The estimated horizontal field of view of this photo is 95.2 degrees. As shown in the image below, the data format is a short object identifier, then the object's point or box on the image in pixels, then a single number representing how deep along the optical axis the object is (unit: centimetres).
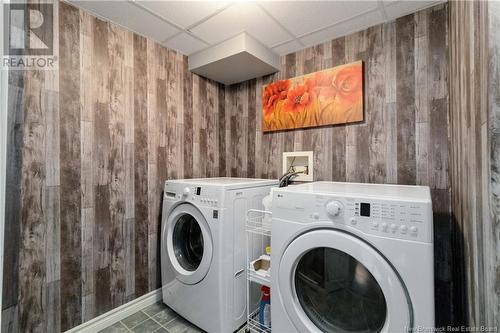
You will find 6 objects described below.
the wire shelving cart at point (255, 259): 133
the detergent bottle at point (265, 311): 136
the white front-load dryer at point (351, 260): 79
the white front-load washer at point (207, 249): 134
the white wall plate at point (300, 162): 186
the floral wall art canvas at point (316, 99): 164
